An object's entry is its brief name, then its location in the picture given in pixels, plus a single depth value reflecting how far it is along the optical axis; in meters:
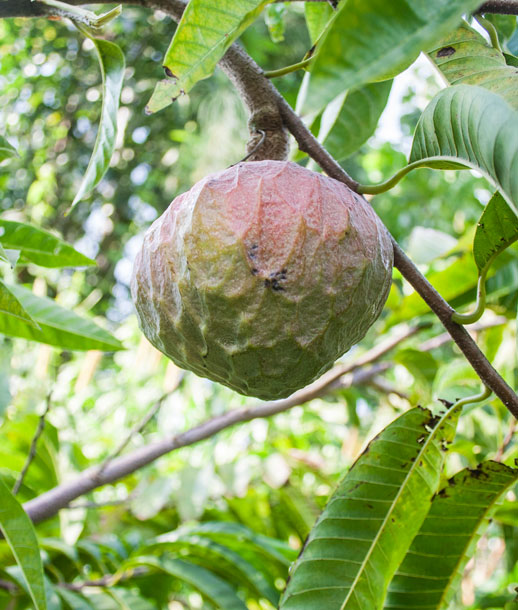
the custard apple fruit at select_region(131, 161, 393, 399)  0.30
